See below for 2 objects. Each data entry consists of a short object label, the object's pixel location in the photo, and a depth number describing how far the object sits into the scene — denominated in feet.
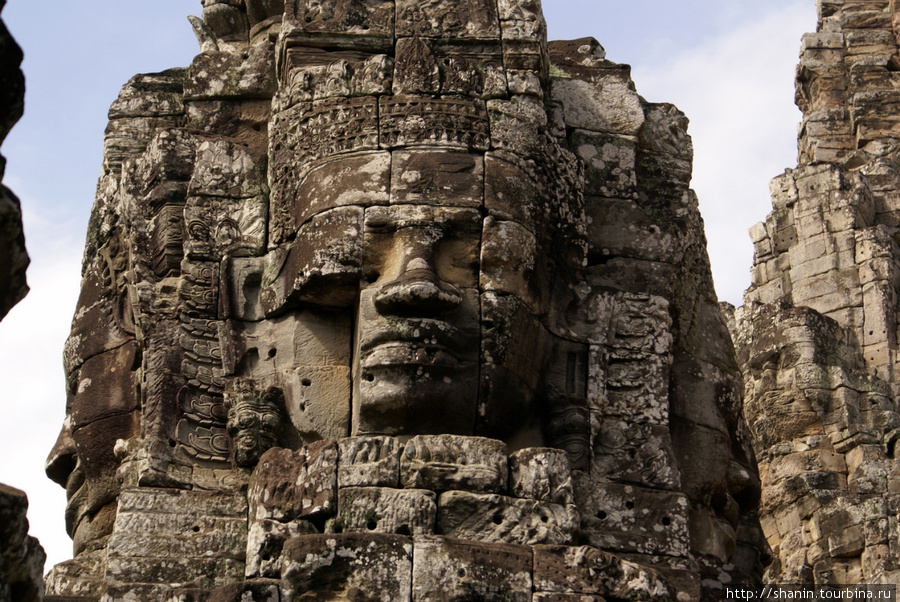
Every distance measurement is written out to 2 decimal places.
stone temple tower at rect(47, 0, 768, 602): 36.35
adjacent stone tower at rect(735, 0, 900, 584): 61.05
